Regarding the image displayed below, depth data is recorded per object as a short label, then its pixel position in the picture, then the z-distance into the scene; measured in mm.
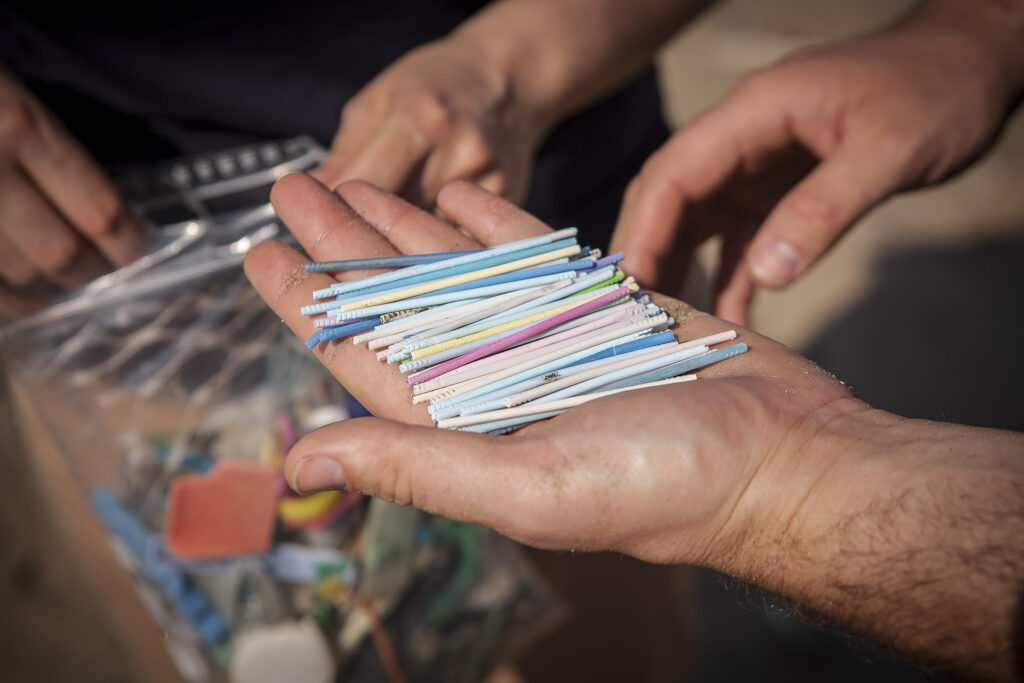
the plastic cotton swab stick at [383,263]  622
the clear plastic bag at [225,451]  685
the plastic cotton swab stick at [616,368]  615
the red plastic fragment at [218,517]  698
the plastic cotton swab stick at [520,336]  615
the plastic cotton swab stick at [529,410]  606
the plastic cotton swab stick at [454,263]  620
